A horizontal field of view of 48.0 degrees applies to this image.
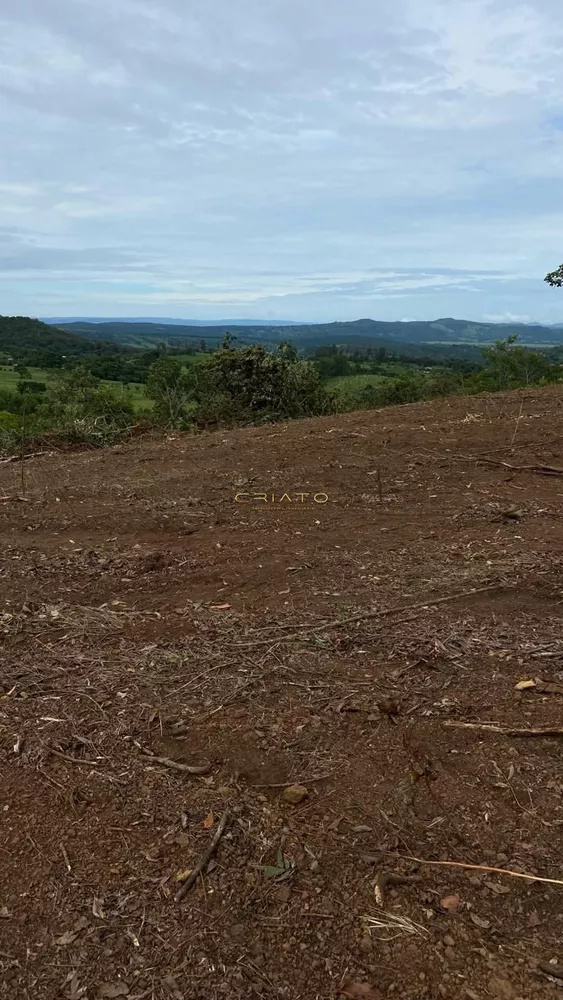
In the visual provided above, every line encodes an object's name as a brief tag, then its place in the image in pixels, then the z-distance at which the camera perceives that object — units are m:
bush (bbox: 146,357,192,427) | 12.30
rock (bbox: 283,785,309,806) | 2.06
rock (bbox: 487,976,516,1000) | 1.46
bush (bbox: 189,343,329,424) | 13.57
